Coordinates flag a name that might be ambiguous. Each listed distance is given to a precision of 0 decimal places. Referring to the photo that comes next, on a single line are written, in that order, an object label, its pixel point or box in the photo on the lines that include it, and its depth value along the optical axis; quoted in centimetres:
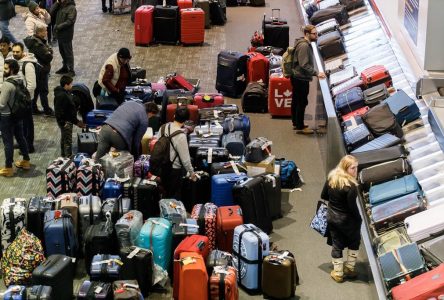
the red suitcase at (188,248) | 886
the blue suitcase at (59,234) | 937
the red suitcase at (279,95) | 1386
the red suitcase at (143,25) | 1825
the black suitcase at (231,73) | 1491
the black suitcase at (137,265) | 890
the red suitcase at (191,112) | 1277
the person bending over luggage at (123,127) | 1095
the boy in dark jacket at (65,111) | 1192
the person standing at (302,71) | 1294
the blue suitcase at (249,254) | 902
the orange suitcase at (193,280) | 860
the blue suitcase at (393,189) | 981
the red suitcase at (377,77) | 1287
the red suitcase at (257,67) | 1467
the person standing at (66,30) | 1616
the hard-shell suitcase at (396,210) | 948
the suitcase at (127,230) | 920
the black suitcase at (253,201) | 1012
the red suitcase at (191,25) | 1838
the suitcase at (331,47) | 1515
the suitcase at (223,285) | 861
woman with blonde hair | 895
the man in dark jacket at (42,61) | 1377
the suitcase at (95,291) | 822
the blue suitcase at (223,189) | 1049
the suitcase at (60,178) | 1071
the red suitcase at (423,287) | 768
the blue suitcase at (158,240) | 918
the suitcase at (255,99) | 1434
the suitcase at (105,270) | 866
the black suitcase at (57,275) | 859
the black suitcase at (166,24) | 1831
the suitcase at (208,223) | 959
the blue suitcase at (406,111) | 1149
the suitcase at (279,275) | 888
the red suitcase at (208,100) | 1341
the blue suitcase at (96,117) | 1248
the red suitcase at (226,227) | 953
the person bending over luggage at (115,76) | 1277
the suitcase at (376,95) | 1235
